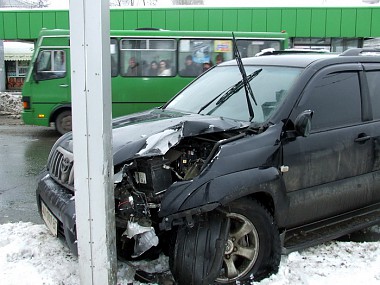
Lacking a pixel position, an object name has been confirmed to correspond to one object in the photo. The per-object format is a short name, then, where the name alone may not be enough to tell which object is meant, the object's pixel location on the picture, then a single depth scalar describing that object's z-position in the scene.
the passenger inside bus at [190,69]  12.42
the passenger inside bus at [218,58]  12.55
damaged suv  3.23
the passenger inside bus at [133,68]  12.21
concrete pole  2.80
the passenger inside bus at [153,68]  12.28
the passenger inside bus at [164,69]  12.34
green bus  11.78
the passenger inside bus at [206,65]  12.49
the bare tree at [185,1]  40.01
